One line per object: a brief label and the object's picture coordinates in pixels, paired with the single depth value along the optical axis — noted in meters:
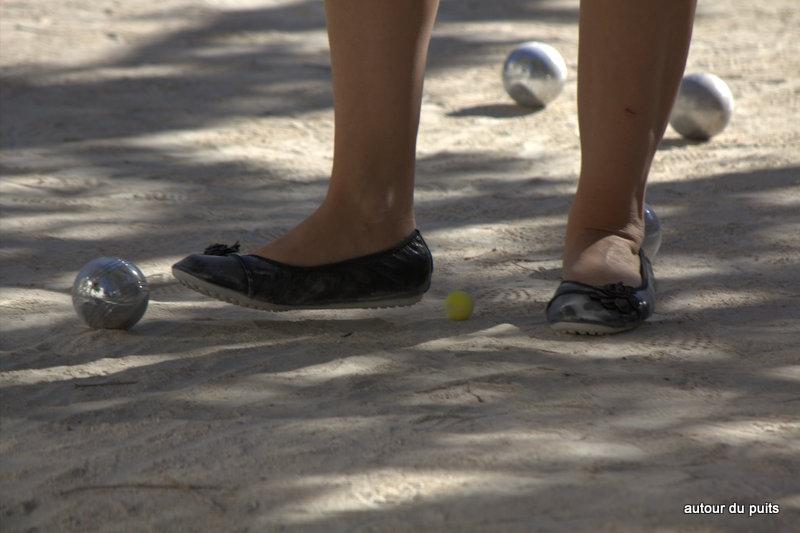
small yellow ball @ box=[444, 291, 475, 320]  5.32
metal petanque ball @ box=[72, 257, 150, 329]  5.08
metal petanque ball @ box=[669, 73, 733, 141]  8.64
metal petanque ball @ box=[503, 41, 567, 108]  9.48
